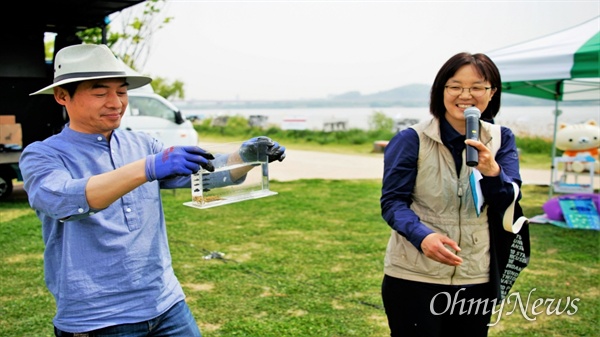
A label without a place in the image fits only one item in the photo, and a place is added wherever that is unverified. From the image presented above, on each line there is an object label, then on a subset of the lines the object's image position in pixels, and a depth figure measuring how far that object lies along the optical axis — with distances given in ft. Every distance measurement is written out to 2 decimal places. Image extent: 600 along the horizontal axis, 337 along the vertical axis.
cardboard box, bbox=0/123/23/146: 28.22
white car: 35.19
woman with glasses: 6.93
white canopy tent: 20.36
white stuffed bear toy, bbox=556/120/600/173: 26.94
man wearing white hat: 5.80
